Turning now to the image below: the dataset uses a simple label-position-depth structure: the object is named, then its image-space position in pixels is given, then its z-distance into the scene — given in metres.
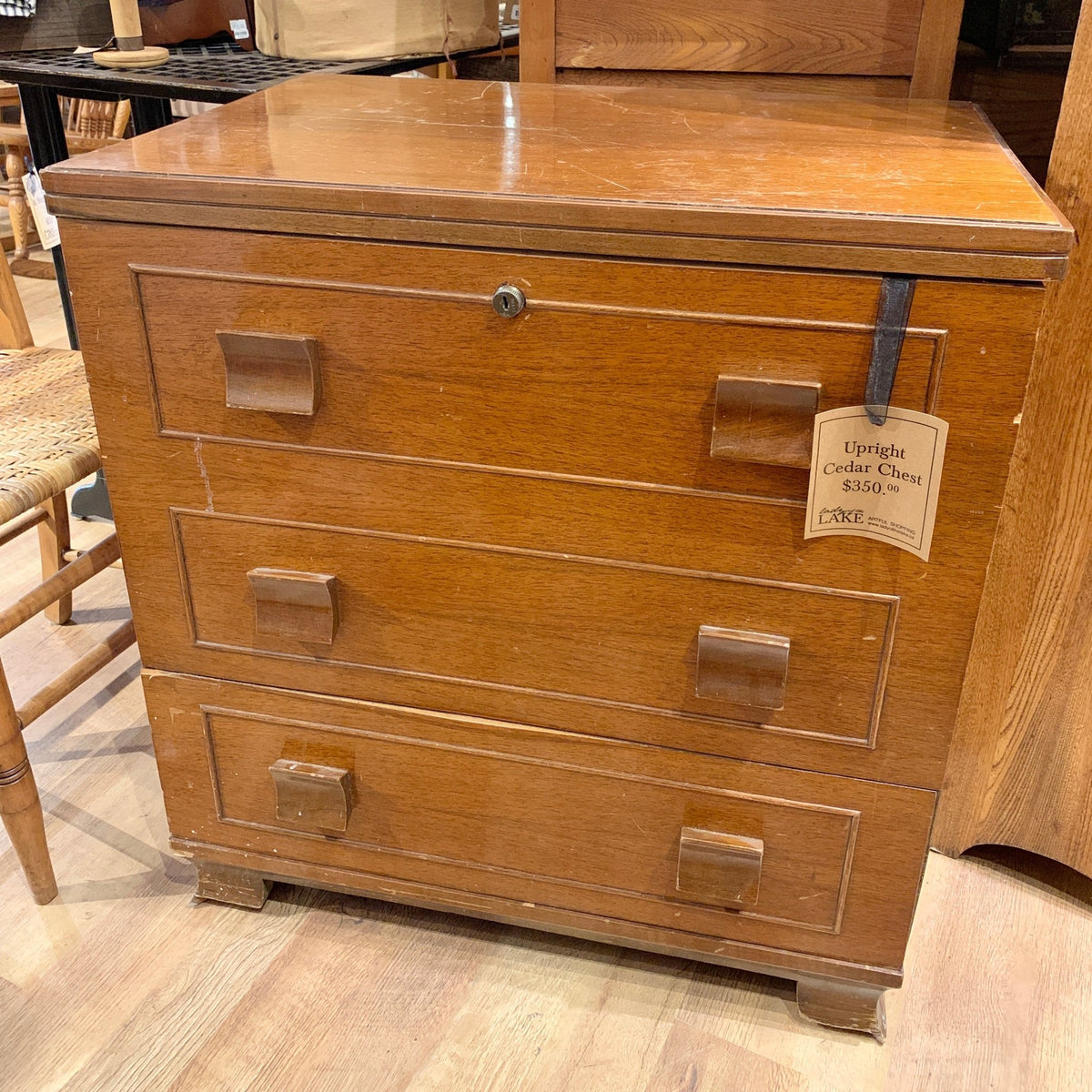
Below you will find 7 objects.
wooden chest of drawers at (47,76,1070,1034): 0.79
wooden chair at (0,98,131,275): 3.08
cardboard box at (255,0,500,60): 1.41
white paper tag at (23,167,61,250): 1.39
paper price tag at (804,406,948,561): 0.79
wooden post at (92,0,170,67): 1.42
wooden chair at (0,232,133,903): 1.13
